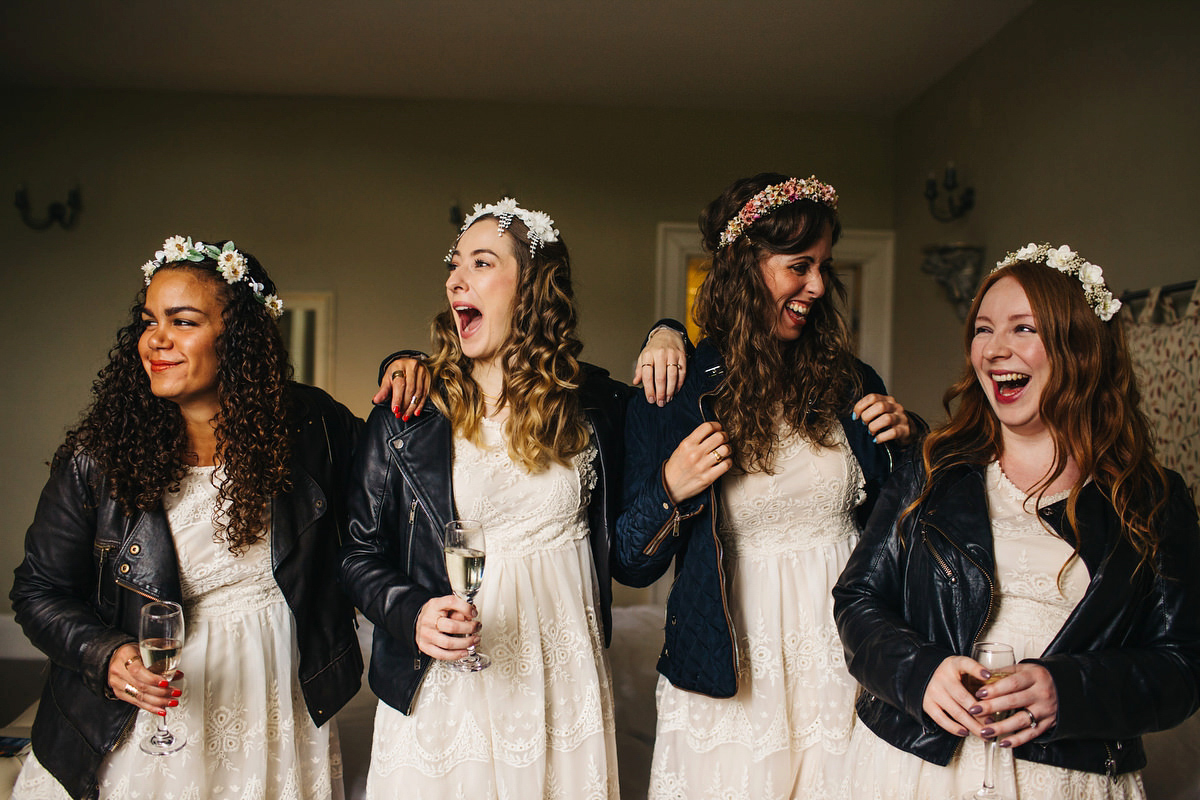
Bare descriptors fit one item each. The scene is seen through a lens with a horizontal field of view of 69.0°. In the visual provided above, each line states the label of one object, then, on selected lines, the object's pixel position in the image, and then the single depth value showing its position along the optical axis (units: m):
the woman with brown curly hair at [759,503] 1.84
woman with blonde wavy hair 1.75
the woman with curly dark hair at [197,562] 1.72
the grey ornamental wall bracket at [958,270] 4.32
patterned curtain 2.84
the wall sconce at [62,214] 5.17
